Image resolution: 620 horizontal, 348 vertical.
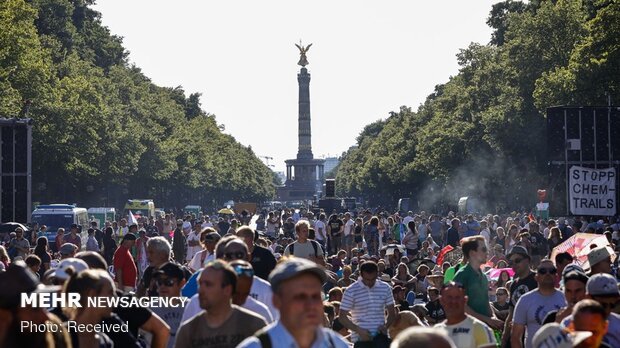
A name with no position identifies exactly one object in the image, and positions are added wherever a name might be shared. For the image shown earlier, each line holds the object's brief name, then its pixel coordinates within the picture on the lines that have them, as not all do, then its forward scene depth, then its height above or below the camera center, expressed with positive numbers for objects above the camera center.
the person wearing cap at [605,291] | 10.17 -0.54
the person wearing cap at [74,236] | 32.06 -0.53
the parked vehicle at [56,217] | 46.81 -0.20
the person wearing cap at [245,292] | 9.83 -0.52
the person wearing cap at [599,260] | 12.96 -0.43
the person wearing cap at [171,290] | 11.73 -0.62
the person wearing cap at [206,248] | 15.07 -0.37
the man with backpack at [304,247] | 18.06 -0.43
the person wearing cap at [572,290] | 10.98 -0.57
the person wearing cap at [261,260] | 14.05 -0.45
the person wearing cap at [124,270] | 18.17 -0.69
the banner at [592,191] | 26.09 +0.29
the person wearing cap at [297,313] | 6.76 -0.45
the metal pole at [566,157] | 26.46 +0.88
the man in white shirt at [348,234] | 38.88 -0.61
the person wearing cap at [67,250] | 17.95 -0.45
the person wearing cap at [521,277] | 14.84 -0.65
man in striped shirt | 14.80 -0.94
